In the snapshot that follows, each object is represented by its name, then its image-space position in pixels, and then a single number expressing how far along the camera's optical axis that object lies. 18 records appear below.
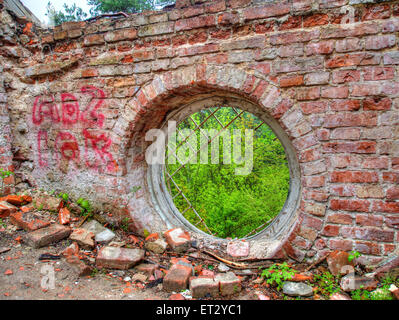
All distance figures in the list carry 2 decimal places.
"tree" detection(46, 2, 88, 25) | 8.71
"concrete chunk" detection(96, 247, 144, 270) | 2.11
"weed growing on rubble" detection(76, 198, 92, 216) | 2.64
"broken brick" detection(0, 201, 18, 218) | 2.51
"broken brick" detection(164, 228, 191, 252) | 2.37
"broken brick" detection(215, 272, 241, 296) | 1.85
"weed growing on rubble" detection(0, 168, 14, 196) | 2.75
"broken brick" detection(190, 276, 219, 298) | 1.83
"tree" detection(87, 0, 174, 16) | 8.19
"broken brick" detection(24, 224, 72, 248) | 2.24
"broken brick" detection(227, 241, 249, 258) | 2.29
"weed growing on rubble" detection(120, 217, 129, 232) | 2.55
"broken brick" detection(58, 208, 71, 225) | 2.53
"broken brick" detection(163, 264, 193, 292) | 1.90
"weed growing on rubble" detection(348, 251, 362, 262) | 1.88
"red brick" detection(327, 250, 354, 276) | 1.90
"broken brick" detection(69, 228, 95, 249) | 2.29
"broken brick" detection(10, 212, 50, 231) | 2.40
